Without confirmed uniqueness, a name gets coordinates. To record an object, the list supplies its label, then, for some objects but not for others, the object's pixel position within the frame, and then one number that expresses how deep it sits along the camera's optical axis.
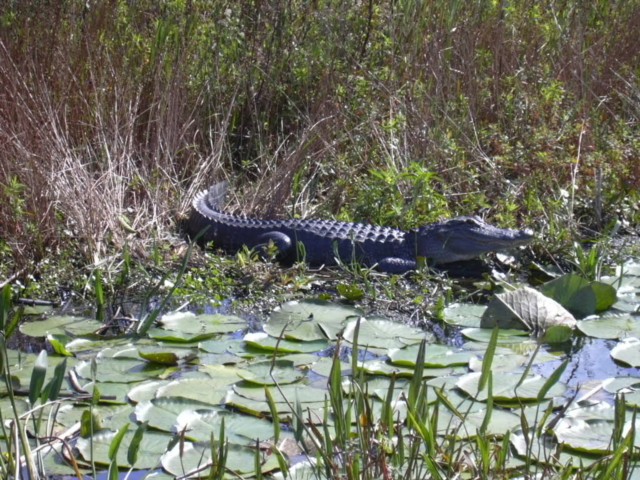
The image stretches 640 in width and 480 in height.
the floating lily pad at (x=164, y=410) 5.78
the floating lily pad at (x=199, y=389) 6.24
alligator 10.08
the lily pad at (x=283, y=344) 7.28
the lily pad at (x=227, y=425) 5.64
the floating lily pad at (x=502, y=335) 7.66
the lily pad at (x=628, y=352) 7.14
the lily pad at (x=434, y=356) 6.95
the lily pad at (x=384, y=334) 7.46
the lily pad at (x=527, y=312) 7.92
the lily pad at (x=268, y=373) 6.52
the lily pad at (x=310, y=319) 7.59
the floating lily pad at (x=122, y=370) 6.60
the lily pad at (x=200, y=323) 7.71
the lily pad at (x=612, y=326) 7.85
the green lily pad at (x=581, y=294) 8.27
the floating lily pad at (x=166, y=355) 6.92
